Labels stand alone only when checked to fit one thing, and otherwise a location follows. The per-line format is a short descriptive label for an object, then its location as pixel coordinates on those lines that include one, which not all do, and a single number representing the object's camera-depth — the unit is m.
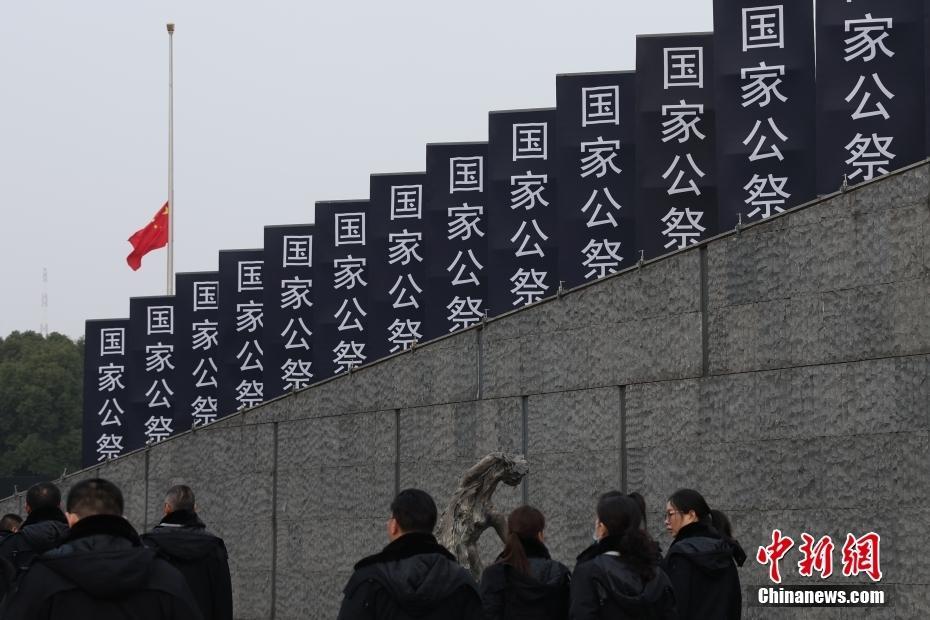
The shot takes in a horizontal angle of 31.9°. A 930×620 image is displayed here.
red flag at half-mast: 34.78
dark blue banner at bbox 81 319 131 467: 29.80
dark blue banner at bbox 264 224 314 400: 25.72
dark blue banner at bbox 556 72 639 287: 18.70
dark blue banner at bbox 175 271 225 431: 28.14
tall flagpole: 34.25
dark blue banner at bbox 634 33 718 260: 17.38
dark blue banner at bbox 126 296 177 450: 28.98
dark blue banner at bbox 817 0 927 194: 14.91
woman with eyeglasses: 7.14
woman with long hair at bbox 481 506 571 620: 6.72
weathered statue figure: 11.03
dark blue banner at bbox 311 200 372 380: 24.36
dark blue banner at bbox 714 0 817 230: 15.91
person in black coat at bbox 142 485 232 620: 8.32
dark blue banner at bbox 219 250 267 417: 27.06
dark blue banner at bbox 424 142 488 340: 21.69
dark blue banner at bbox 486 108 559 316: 20.22
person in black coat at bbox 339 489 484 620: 5.36
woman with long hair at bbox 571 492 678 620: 6.23
